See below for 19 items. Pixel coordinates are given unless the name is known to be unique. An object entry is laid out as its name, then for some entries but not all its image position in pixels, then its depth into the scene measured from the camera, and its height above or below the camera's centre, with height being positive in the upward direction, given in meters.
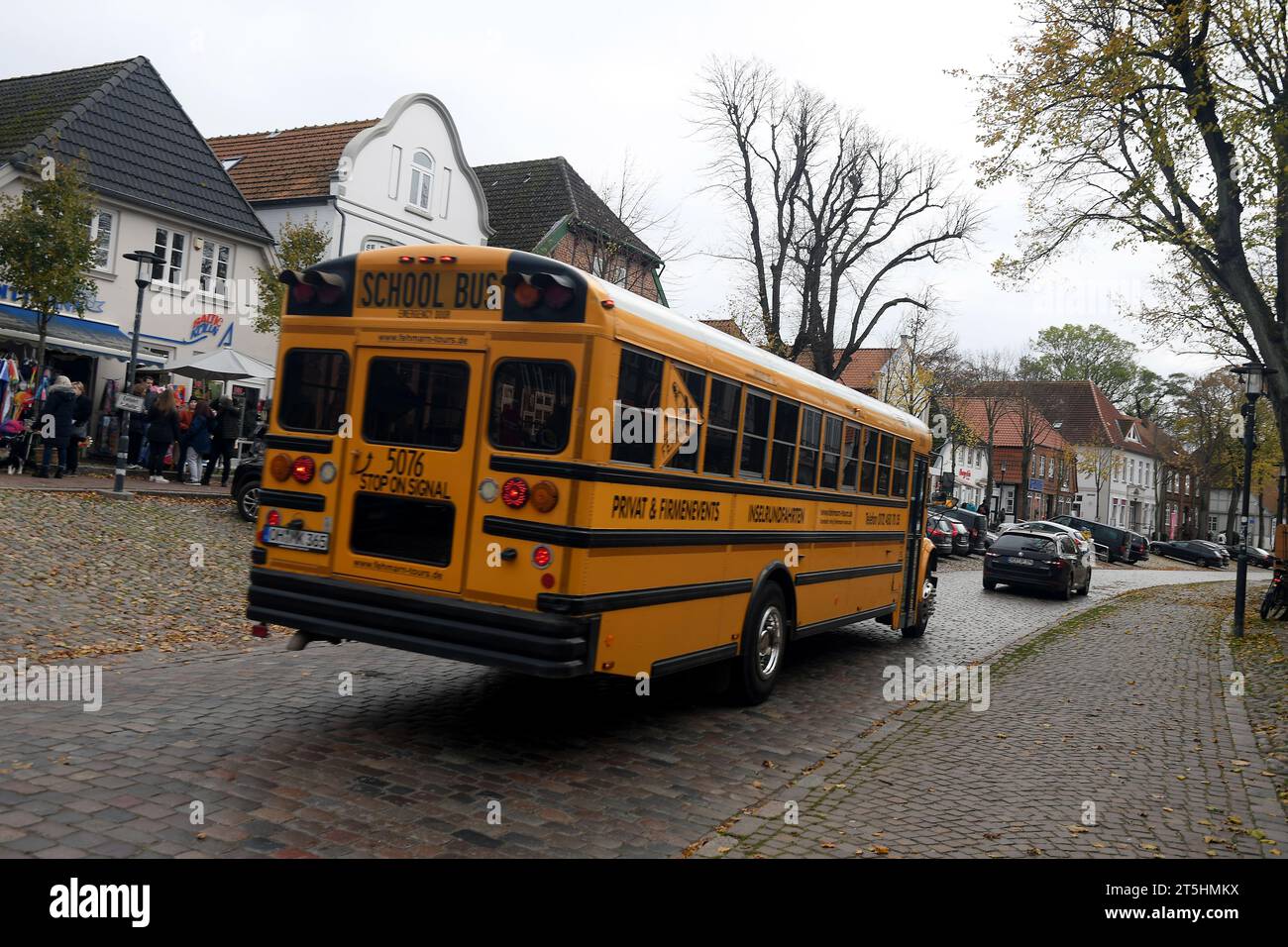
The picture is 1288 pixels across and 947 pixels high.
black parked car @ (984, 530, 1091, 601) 22.62 -0.76
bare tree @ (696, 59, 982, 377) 31.28 +8.69
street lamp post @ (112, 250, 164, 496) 16.44 +1.00
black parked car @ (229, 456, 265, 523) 16.31 -0.55
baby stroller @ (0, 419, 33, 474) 17.36 -0.20
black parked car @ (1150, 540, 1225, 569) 57.03 -0.53
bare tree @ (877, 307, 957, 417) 44.78 +6.53
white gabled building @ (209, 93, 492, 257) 28.66 +8.21
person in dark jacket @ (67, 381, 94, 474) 17.55 +0.24
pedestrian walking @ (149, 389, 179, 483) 18.75 +0.30
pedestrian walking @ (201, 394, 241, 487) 19.78 +0.36
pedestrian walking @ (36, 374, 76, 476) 16.77 +0.26
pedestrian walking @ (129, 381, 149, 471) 19.25 +0.29
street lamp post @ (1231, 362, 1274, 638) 16.30 +1.87
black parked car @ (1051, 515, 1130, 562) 48.31 -0.19
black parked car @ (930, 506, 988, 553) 35.28 -0.03
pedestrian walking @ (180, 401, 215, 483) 19.70 +0.27
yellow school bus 5.98 +0.06
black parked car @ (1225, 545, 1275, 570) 58.81 -0.46
